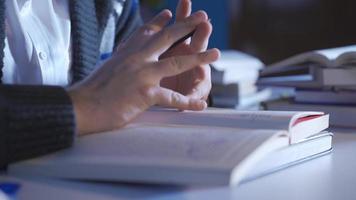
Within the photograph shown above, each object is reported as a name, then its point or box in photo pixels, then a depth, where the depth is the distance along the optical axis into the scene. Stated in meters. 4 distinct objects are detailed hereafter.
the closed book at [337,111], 1.18
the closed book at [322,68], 1.20
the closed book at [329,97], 1.21
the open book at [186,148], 0.85
